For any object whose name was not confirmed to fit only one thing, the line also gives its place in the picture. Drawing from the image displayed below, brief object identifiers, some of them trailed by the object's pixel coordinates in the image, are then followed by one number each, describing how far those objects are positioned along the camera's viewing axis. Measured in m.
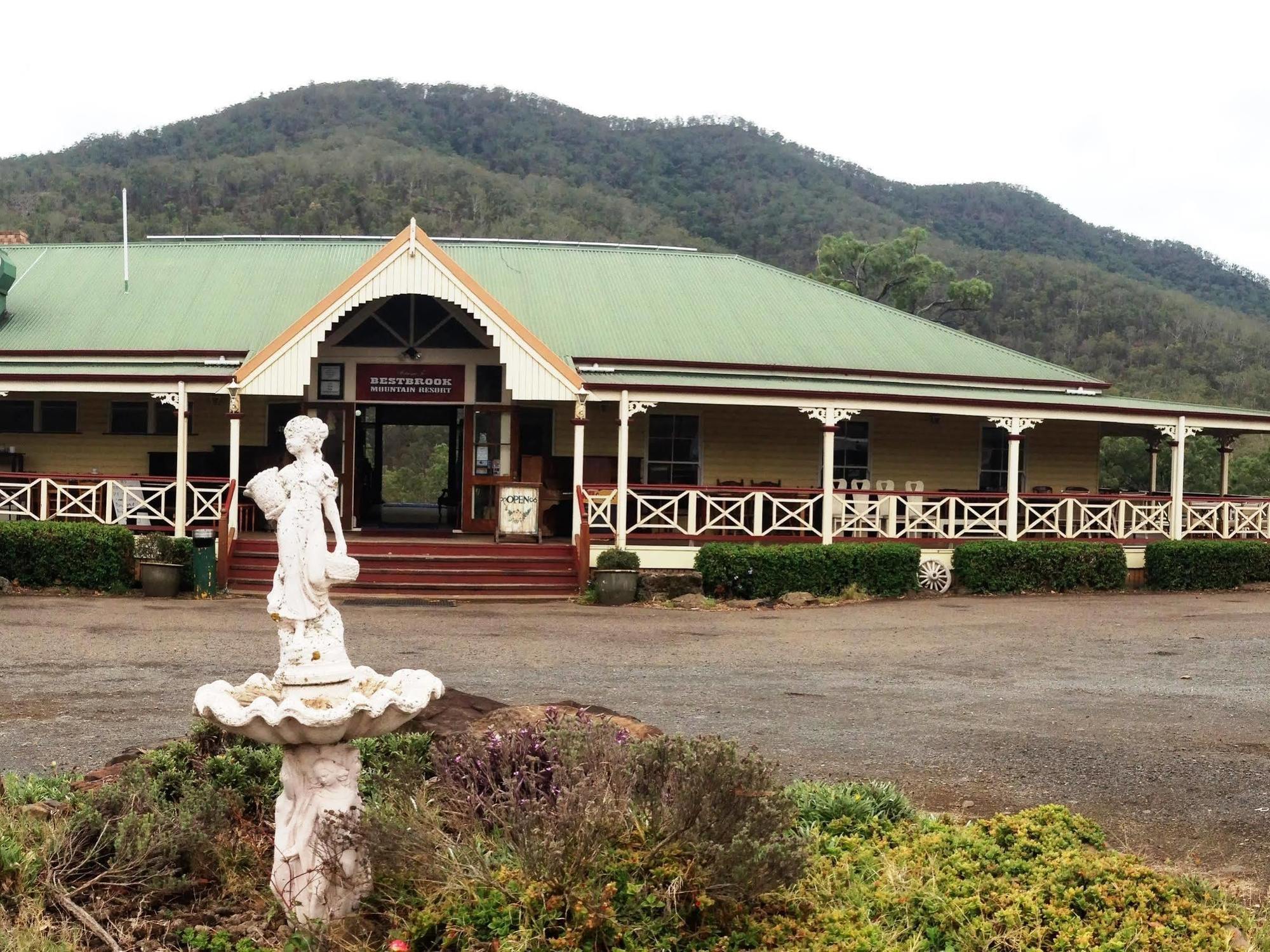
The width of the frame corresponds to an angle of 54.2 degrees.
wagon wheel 19.66
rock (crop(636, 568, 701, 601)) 18.59
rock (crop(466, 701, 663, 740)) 7.06
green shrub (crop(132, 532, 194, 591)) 17.69
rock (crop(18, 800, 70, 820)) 6.20
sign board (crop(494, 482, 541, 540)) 19.62
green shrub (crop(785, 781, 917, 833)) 6.61
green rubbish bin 17.53
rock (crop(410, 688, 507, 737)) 7.42
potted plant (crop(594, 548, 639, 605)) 17.98
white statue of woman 5.52
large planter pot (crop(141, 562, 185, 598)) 17.52
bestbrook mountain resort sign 21.06
